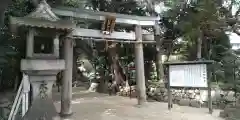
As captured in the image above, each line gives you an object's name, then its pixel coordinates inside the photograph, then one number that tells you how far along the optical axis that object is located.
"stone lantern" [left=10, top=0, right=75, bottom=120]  6.61
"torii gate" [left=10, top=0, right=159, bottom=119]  6.75
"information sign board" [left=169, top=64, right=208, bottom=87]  9.15
